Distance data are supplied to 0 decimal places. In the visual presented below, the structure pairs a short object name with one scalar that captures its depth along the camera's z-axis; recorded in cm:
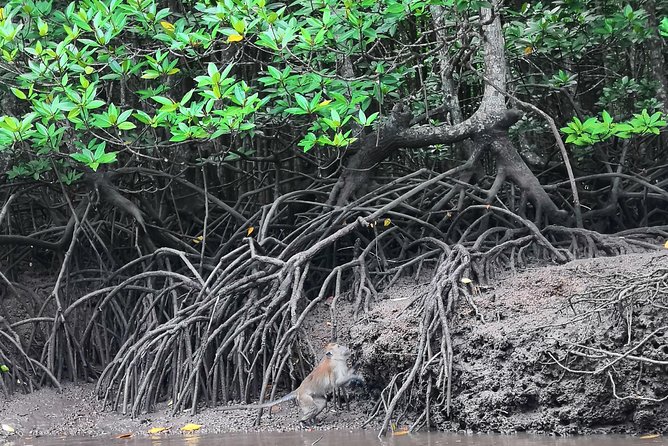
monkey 1056
